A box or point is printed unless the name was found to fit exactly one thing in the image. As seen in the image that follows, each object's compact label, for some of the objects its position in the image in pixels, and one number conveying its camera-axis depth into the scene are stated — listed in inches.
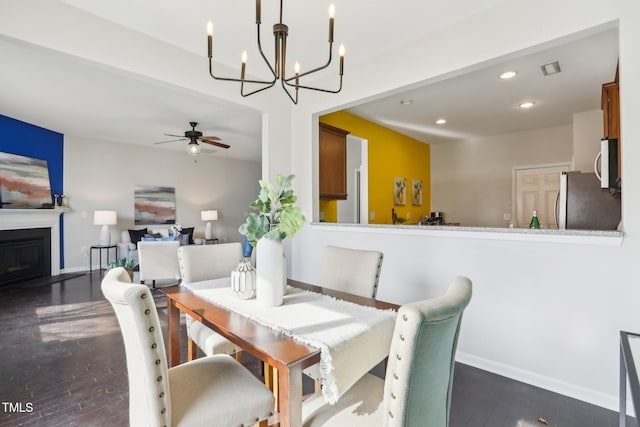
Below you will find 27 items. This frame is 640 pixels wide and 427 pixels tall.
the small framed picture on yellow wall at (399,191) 207.2
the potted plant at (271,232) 59.4
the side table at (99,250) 235.3
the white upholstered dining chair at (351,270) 75.9
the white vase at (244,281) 64.3
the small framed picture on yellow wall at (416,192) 232.3
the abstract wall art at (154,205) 271.4
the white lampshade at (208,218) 301.3
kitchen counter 72.0
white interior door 204.8
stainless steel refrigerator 91.2
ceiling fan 192.9
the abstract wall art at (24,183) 194.2
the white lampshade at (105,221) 233.9
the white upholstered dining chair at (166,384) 40.3
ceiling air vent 115.1
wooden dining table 40.4
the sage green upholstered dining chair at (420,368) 32.3
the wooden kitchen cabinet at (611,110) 82.2
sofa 241.3
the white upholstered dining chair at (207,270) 69.6
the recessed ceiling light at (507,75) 122.6
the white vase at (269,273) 59.9
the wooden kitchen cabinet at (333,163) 148.4
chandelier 60.8
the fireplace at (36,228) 191.7
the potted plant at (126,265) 129.9
